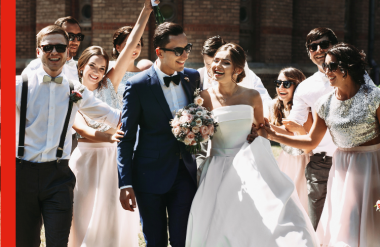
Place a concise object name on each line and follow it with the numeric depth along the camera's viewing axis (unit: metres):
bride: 3.77
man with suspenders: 3.51
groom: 3.78
